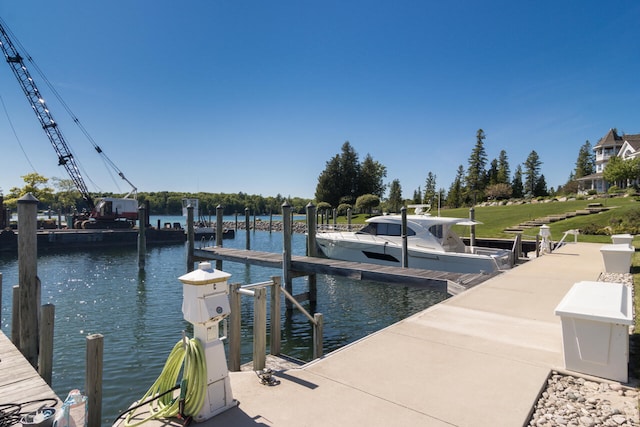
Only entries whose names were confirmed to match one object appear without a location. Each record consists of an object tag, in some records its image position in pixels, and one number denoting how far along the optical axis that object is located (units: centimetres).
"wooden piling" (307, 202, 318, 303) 1218
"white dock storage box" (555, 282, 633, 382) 367
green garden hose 304
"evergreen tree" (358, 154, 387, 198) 6625
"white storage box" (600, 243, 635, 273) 892
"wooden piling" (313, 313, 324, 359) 586
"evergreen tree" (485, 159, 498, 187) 6344
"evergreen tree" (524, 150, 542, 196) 7388
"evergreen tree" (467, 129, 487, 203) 6406
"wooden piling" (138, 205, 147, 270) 2081
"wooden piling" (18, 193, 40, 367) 570
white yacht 1393
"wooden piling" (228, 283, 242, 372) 446
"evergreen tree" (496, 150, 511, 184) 6171
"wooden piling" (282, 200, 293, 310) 1141
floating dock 895
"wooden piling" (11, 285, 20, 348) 608
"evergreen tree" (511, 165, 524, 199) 6253
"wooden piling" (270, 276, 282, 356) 481
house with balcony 4936
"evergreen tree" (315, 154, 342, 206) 6350
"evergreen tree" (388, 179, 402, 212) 6769
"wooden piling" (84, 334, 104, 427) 340
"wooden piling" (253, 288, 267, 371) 422
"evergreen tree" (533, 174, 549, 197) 6611
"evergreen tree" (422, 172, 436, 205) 7981
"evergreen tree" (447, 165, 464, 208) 5900
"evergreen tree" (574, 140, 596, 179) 7253
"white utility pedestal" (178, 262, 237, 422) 311
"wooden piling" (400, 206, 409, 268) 1446
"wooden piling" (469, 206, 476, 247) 1762
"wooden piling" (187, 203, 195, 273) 1529
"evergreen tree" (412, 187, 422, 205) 7756
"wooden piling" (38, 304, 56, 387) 461
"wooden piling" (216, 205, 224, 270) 1670
